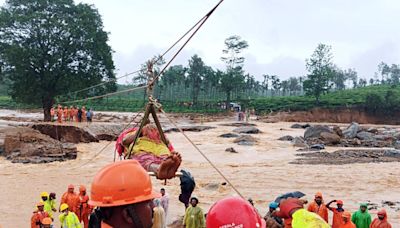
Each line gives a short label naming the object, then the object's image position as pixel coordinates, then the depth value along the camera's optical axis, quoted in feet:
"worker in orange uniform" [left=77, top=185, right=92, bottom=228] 33.88
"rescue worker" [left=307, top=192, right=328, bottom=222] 30.91
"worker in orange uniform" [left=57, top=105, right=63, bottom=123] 106.52
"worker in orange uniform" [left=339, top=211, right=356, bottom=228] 28.43
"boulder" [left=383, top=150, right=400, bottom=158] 82.40
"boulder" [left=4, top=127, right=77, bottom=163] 74.38
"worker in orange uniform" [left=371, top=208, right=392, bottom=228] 28.30
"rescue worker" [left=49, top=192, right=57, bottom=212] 33.91
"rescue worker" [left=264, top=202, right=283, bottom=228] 27.25
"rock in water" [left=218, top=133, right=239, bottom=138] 112.57
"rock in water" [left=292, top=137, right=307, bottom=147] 98.59
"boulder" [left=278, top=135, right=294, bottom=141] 109.67
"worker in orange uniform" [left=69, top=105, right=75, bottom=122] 116.56
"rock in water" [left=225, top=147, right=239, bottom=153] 87.76
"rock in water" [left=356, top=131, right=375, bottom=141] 111.98
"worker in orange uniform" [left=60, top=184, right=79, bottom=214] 33.83
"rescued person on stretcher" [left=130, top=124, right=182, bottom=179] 19.34
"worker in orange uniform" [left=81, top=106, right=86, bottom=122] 117.74
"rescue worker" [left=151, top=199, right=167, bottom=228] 21.40
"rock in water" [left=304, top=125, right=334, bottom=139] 108.25
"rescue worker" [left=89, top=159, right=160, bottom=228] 7.61
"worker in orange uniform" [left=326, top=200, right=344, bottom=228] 30.32
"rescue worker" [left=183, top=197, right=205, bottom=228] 31.01
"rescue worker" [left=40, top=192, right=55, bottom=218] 33.40
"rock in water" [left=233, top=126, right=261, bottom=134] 123.03
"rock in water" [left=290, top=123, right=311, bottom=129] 149.29
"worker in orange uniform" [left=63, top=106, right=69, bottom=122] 114.87
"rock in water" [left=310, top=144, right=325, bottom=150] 93.95
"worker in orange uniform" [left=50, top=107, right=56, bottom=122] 115.71
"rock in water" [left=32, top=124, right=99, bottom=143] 91.50
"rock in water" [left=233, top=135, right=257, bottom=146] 99.78
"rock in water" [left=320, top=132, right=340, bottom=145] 102.78
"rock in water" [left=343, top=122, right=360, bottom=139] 114.32
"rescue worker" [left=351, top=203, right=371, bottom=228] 30.27
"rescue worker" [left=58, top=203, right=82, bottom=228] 29.22
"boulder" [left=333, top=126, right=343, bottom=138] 110.07
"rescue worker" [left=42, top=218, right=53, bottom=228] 25.82
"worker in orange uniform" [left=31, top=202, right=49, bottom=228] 28.81
